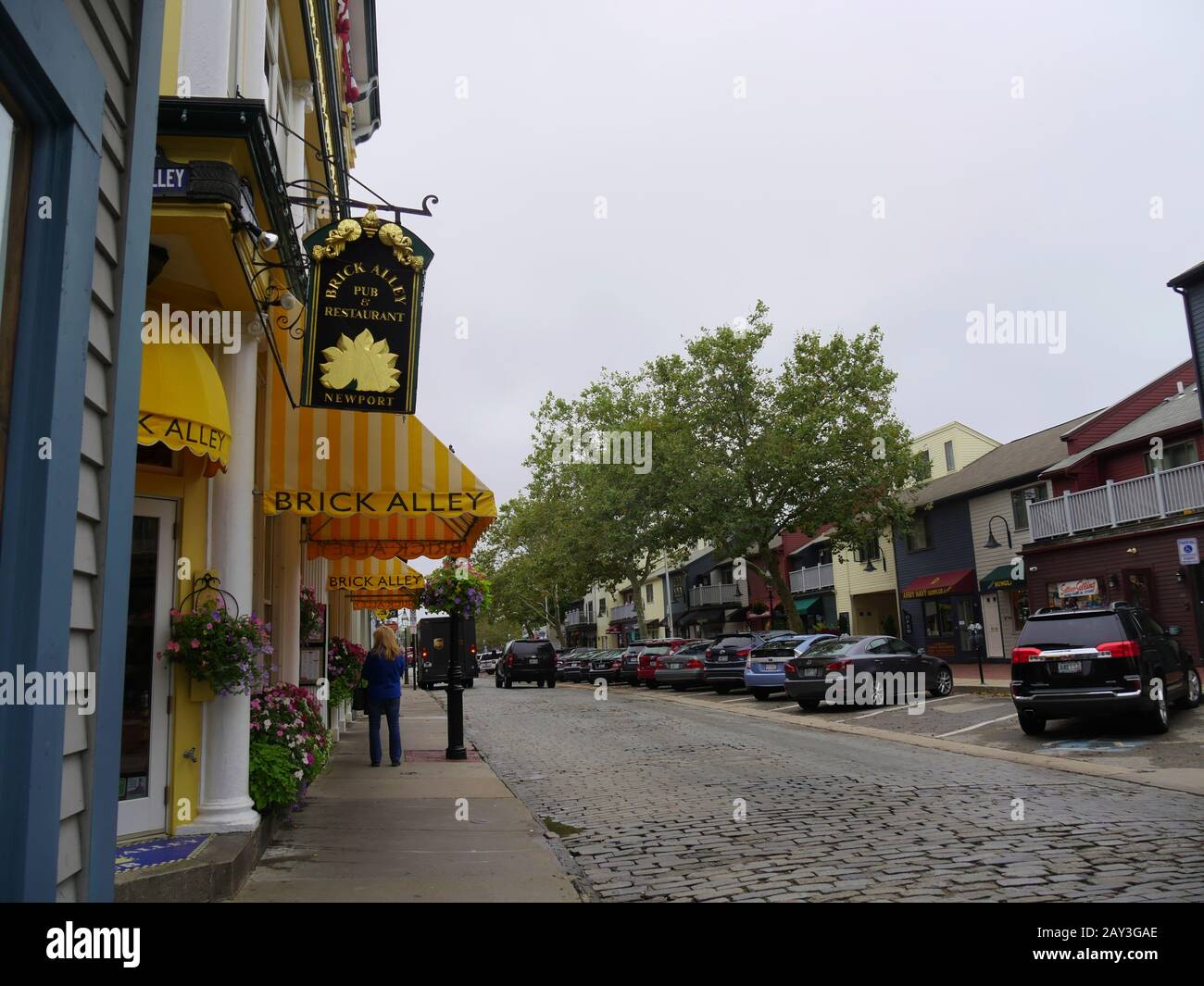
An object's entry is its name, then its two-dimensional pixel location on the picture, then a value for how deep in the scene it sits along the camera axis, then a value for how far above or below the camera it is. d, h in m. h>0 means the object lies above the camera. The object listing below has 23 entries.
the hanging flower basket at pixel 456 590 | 13.30 +0.74
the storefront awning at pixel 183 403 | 5.29 +1.43
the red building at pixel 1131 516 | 23.75 +2.73
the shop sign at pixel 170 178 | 5.78 +2.89
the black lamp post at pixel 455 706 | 12.86 -0.86
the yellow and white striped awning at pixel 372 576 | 17.31 +1.30
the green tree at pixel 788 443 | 33.81 +6.65
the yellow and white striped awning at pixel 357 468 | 8.06 +1.56
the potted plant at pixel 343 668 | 14.29 -0.32
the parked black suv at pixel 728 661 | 25.23 -0.75
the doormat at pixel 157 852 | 5.45 -1.18
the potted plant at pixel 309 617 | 11.64 +0.40
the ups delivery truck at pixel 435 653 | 34.88 -0.33
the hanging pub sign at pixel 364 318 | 7.18 +2.51
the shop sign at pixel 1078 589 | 26.56 +0.85
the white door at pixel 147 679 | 6.13 -0.15
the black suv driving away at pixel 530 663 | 33.34 -0.78
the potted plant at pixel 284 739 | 6.79 -0.69
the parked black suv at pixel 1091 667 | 11.85 -0.61
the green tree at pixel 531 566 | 51.38 +4.22
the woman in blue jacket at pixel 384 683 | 11.80 -0.46
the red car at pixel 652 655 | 29.27 -0.61
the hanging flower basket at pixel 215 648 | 6.22 +0.03
